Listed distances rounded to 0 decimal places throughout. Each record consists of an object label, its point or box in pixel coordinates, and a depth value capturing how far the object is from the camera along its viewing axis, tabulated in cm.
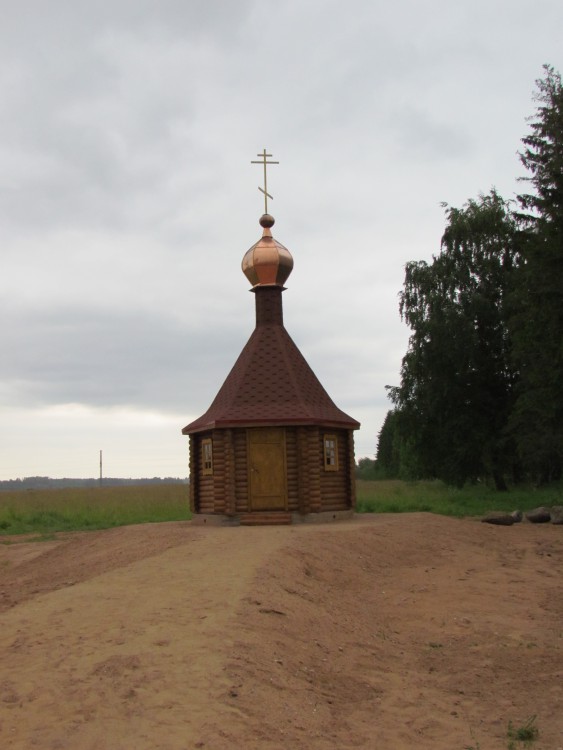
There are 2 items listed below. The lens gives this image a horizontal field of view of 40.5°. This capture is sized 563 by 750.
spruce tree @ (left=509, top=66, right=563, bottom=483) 2138
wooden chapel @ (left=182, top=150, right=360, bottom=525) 1666
